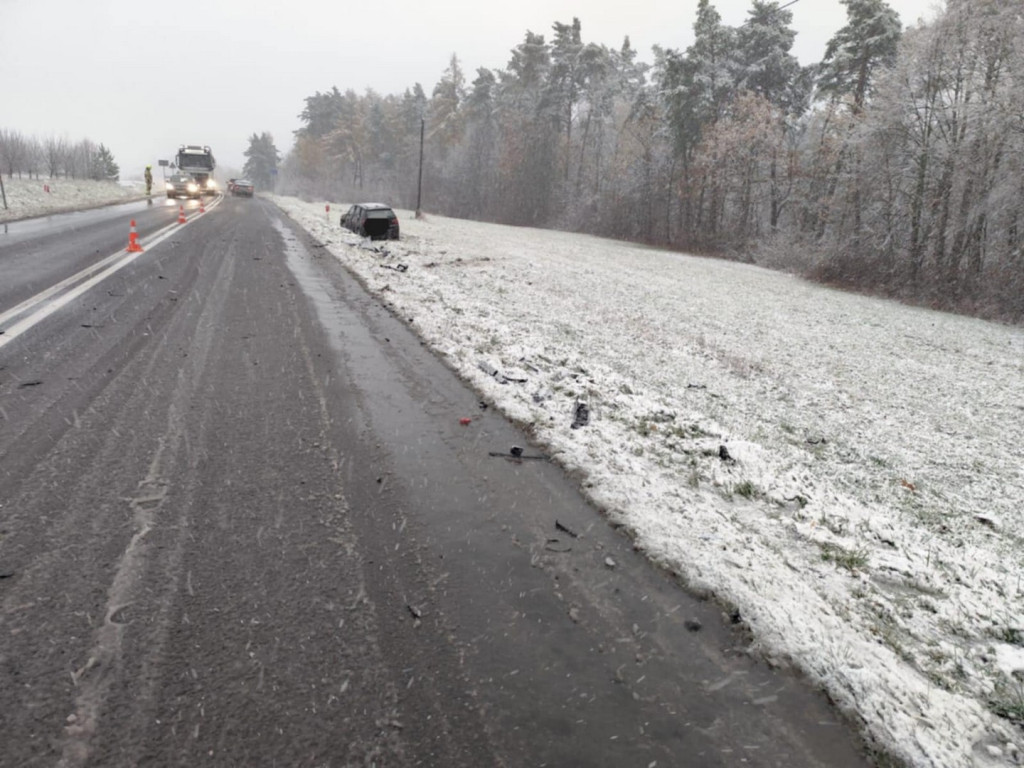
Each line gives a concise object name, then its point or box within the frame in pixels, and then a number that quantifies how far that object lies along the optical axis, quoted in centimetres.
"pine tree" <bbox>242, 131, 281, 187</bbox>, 11768
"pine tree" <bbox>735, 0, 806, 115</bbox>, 3556
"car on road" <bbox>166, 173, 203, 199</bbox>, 3734
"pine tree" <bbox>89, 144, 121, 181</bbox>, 8056
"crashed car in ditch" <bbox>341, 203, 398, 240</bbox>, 2061
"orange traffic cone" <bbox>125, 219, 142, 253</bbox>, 1308
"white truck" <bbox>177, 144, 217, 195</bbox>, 3812
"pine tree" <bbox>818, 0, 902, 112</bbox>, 2867
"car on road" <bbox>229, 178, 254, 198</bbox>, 5200
